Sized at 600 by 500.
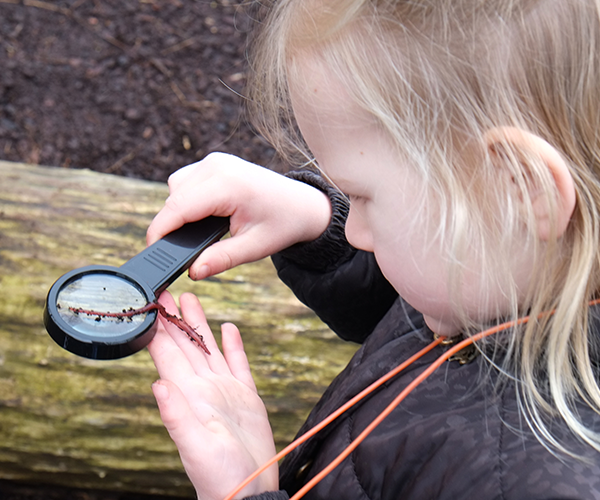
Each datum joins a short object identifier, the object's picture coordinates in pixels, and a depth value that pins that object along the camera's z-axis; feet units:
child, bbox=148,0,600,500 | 2.64
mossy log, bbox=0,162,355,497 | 3.53
